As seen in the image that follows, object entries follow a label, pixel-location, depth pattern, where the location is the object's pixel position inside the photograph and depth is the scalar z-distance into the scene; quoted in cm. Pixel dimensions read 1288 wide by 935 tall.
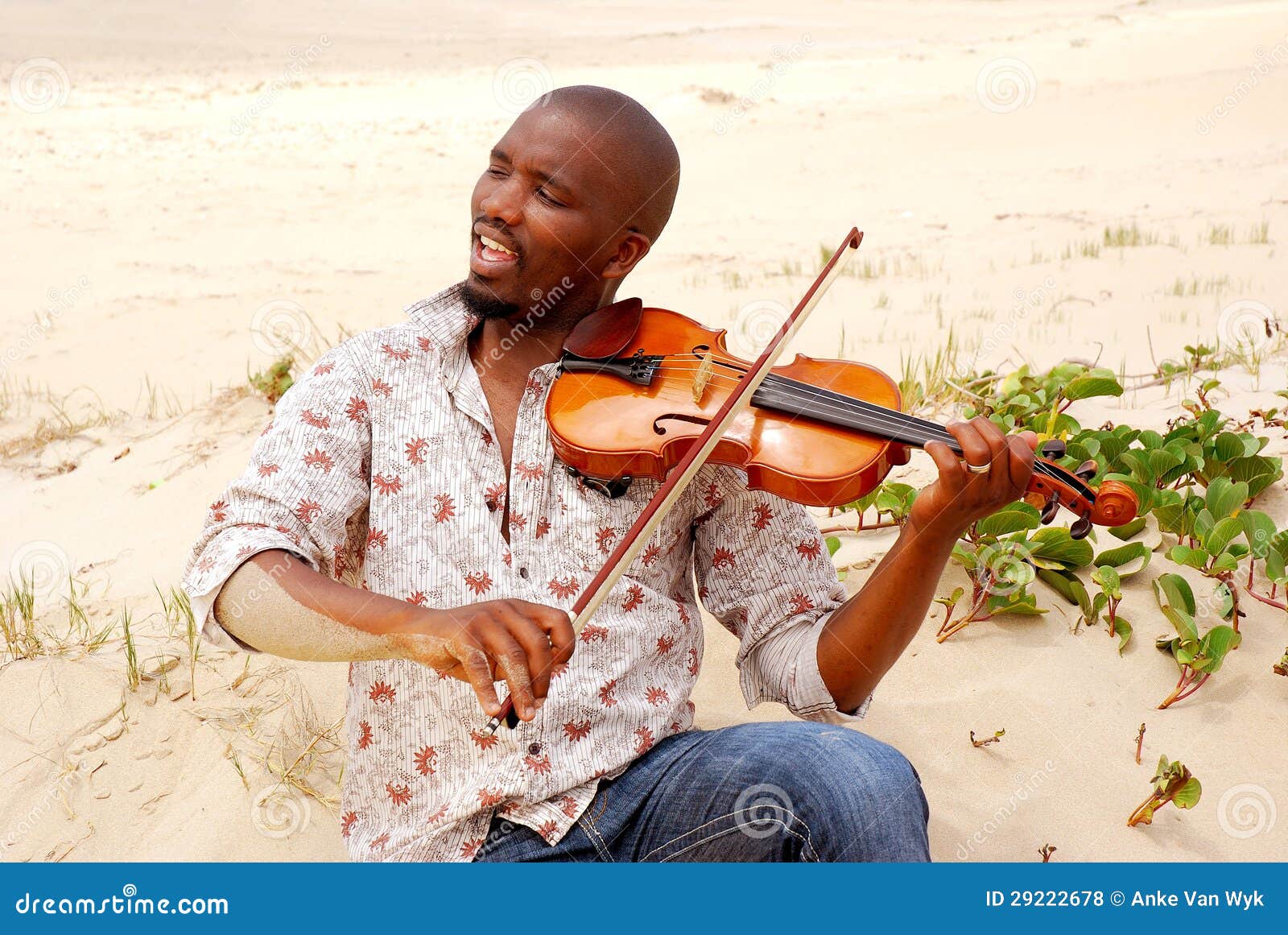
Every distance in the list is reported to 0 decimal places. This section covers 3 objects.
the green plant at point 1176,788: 215
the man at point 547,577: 165
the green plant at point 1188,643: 248
